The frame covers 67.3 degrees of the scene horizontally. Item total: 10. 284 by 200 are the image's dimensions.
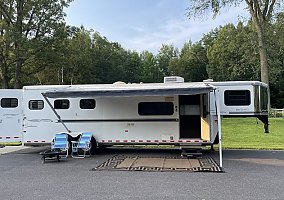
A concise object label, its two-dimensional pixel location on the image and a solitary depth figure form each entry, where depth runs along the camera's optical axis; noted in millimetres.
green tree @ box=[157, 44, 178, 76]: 40828
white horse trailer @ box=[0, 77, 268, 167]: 7295
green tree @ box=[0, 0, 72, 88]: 16424
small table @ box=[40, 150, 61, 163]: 6677
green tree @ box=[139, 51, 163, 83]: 37797
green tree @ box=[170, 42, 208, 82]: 36373
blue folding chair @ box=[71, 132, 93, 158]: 7354
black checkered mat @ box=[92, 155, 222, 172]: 5765
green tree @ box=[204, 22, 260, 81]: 25581
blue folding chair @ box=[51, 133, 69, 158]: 7221
